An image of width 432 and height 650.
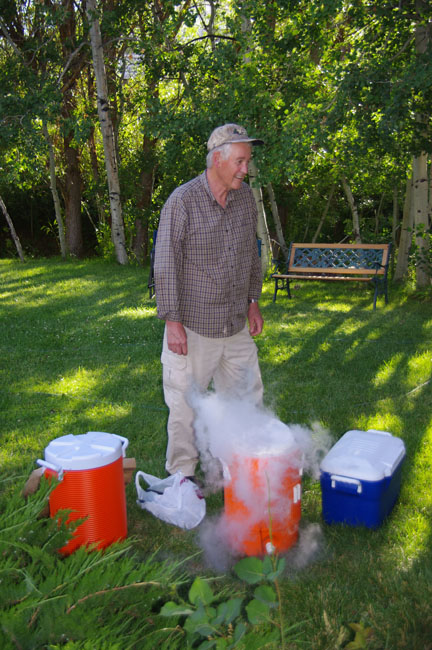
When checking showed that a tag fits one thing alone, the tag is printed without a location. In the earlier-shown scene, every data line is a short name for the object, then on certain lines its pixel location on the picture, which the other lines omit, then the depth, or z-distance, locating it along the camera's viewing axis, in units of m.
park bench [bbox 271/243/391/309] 8.07
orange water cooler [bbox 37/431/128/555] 2.20
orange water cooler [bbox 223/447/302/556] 2.29
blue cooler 2.45
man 2.65
